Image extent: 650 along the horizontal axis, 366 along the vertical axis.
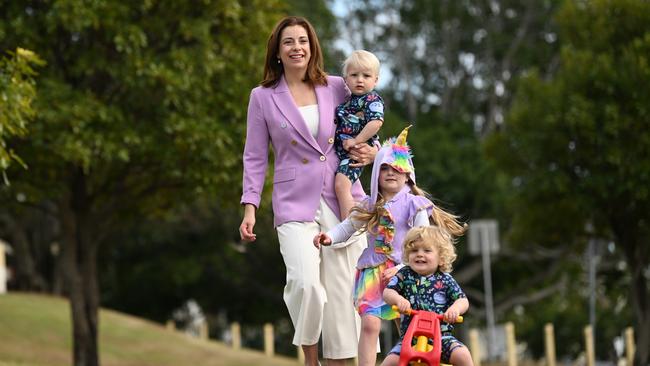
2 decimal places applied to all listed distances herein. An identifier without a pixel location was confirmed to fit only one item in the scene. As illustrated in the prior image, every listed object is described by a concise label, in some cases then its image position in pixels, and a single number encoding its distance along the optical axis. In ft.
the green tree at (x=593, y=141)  77.87
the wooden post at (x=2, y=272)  149.57
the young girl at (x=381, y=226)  22.89
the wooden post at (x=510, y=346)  71.15
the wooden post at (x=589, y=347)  75.87
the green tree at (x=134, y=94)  59.26
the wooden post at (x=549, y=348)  75.56
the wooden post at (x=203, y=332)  117.31
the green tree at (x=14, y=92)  38.47
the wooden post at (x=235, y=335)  106.52
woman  23.56
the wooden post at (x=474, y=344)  69.26
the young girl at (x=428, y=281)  21.34
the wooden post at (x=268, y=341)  99.78
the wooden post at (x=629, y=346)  87.28
